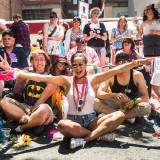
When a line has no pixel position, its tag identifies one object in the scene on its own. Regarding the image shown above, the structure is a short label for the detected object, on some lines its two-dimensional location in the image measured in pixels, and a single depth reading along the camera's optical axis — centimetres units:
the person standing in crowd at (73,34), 751
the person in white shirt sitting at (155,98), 538
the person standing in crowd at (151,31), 643
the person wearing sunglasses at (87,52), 632
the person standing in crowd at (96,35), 738
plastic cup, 430
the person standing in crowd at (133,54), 614
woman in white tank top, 416
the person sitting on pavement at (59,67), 555
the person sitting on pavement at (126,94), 489
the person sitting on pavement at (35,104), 455
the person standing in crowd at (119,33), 762
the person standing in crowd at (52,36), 732
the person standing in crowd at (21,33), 711
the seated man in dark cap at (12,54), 576
